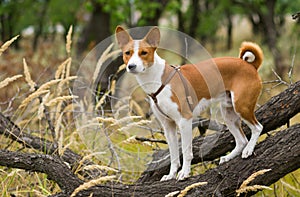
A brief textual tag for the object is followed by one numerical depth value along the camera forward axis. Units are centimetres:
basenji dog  607
